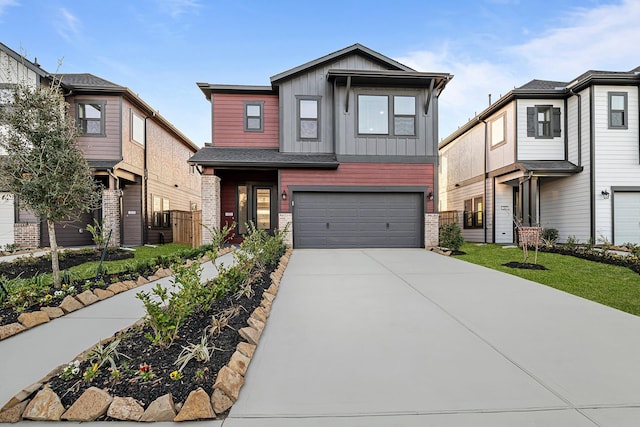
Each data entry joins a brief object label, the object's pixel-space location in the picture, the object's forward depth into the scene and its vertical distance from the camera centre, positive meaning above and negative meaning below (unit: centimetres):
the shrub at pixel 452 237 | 1074 -76
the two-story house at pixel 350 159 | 1132 +203
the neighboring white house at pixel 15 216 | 1122 -2
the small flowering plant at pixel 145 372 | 219 -112
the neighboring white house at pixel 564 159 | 1152 +222
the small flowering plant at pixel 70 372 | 221 -110
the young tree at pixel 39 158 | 471 +88
